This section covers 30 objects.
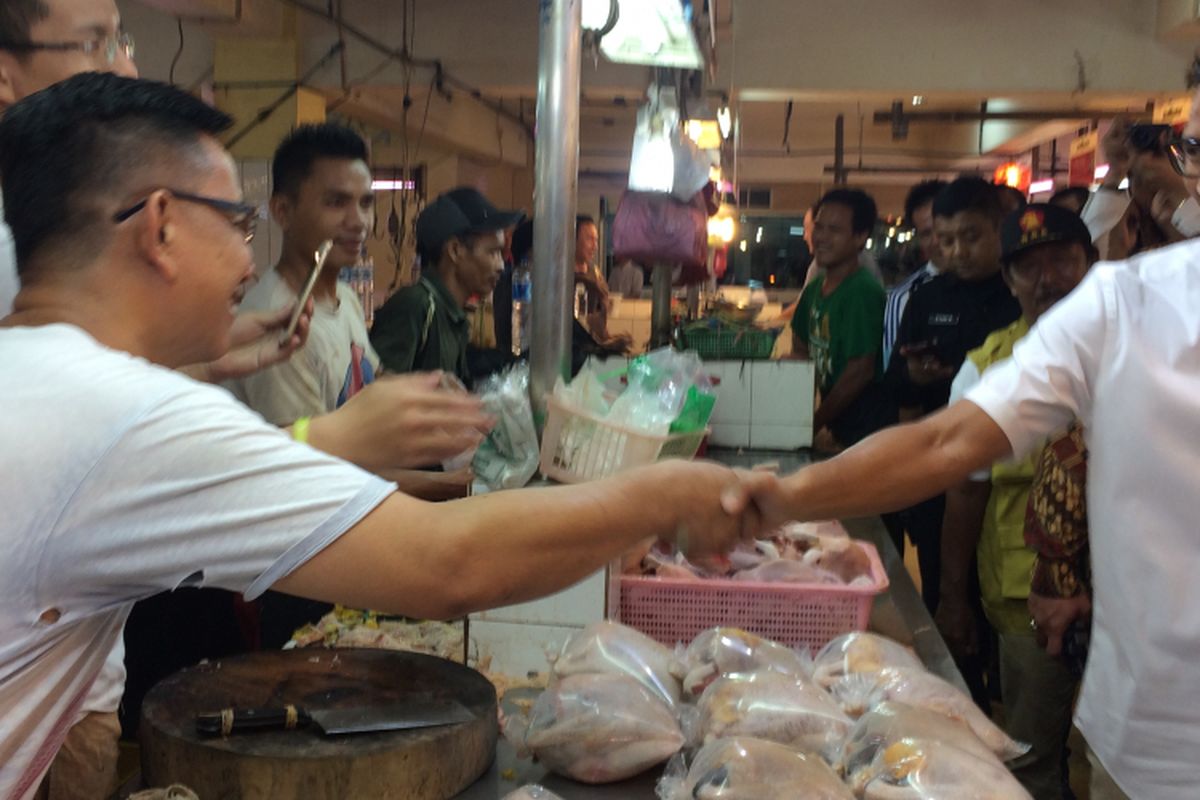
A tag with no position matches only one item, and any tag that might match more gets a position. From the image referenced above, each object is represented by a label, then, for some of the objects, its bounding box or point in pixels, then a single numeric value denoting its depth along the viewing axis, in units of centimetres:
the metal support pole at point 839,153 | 1153
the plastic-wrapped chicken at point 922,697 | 143
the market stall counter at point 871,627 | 141
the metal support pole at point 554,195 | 201
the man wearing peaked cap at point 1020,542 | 253
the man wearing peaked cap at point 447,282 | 339
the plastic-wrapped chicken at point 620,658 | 154
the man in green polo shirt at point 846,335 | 423
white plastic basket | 197
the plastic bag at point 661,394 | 202
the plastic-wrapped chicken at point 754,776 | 119
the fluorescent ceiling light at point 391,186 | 960
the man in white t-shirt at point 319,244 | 274
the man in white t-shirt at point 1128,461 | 138
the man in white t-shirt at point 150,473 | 96
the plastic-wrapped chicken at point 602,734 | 139
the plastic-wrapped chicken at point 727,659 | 159
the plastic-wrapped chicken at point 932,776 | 118
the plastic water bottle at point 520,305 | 521
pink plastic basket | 195
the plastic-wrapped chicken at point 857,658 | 159
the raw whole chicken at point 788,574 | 203
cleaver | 127
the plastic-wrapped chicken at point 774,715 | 138
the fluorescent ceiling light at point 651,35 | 308
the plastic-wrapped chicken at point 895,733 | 128
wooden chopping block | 121
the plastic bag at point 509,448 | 196
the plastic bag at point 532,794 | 130
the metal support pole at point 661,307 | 448
